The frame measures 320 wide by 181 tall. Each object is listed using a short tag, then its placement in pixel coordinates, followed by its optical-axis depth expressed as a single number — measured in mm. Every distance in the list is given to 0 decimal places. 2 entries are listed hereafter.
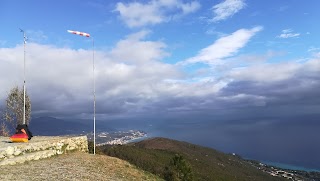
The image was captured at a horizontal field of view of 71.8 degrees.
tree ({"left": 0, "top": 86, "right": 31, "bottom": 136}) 43356
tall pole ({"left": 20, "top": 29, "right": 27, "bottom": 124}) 31505
